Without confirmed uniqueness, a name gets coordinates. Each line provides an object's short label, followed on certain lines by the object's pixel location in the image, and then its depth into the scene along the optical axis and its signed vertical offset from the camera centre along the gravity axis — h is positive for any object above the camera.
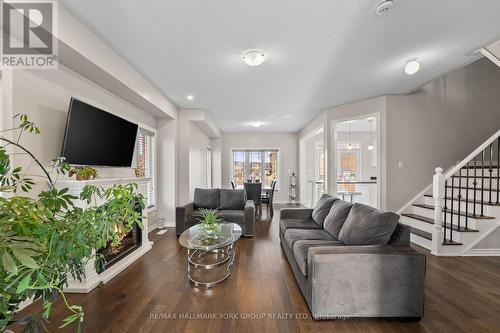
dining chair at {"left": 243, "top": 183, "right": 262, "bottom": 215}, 6.16 -0.64
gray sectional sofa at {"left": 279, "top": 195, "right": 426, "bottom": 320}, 1.90 -0.95
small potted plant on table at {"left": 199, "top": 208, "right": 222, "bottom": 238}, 2.87 -0.74
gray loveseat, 4.26 -0.82
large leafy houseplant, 0.66 -0.23
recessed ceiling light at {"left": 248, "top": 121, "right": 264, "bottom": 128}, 7.00 +1.37
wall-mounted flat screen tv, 2.54 +0.39
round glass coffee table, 2.64 -1.26
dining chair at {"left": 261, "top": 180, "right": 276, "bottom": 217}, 6.48 -0.92
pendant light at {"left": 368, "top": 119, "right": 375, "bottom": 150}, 7.16 +0.67
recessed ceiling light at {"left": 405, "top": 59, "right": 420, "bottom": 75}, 3.16 +1.40
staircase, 3.38 -0.85
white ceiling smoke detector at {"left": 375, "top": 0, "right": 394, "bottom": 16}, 2.00 +1.43
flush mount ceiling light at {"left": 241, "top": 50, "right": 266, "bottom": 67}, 2.79 +1.36
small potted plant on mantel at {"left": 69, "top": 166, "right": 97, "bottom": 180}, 2.46 -0.06
